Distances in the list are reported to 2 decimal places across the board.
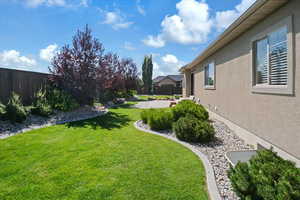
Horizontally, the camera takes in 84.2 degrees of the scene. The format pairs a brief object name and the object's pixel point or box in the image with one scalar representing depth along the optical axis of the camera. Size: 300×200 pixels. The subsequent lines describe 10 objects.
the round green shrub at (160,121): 7.14
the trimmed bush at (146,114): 7.74
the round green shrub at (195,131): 5.47
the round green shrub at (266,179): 1.94
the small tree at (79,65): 10.24
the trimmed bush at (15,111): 7.08
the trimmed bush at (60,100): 10.02
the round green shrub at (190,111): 6.80
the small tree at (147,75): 40.25
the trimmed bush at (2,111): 6.95
